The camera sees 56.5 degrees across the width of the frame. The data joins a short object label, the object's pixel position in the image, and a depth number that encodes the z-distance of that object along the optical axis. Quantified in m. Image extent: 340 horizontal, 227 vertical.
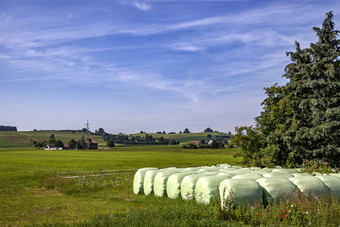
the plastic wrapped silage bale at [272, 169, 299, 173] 17.78
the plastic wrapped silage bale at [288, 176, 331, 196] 12.60
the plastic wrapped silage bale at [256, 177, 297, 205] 12.32
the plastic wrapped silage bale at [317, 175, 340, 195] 13.02
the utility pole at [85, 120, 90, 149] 145.76
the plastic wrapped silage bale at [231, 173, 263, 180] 14.27
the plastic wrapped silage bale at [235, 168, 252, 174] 17.02
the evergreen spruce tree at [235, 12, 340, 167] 24.40
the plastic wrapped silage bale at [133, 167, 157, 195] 19.03
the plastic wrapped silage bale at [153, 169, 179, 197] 16.88
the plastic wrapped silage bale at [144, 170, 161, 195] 17.97
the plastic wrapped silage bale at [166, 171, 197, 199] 15.84
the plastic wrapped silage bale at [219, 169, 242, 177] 15.93
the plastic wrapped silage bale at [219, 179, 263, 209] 11.80
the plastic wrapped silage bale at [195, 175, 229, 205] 13.28
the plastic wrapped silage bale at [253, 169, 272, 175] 18.31
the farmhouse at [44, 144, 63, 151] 144.45
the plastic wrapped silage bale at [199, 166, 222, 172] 19.19
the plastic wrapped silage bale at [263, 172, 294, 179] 14.59
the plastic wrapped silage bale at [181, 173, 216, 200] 14.57
